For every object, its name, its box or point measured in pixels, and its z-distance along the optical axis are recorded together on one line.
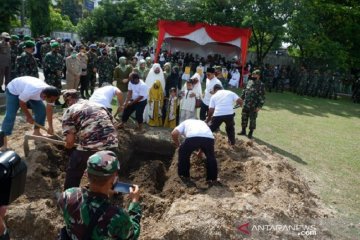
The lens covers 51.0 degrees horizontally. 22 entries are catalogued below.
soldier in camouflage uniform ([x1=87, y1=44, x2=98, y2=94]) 11.37
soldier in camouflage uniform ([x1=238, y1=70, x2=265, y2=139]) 8.91
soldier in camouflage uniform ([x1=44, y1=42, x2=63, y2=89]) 9.16
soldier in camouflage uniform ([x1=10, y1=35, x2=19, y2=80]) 10.68
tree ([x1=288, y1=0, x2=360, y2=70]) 18.72
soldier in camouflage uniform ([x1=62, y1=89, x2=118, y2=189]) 4.27
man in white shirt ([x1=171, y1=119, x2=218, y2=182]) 5.49
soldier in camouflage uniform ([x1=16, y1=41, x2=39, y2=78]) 8.55
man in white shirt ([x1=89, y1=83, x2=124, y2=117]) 6.56
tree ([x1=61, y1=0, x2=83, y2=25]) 57.12
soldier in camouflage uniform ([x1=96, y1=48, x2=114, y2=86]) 11.34
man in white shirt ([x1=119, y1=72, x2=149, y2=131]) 8.15
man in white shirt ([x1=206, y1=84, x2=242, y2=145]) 7.45
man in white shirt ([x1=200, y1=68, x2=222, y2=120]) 8.81
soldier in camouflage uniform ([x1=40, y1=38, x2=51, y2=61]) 12.95
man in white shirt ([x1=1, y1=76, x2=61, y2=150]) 5.94
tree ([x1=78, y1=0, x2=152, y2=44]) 29.08
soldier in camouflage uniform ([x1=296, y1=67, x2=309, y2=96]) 19.14
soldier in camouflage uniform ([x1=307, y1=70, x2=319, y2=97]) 19.09
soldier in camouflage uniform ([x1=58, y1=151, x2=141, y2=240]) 2.35
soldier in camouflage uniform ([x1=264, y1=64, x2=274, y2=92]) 19.08
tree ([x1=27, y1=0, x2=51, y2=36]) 26.64
